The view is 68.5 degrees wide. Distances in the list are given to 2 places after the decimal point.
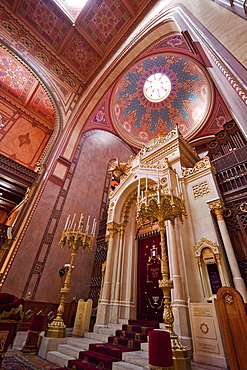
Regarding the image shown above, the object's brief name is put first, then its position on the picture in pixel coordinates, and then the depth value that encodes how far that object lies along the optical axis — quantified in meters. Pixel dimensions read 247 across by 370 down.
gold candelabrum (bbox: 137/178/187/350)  3.71
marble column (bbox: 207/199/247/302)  4.43
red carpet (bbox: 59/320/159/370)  3.26
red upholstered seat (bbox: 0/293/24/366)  2.46
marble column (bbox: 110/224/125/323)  5.60
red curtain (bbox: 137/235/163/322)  5.81
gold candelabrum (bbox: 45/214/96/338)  4.88
